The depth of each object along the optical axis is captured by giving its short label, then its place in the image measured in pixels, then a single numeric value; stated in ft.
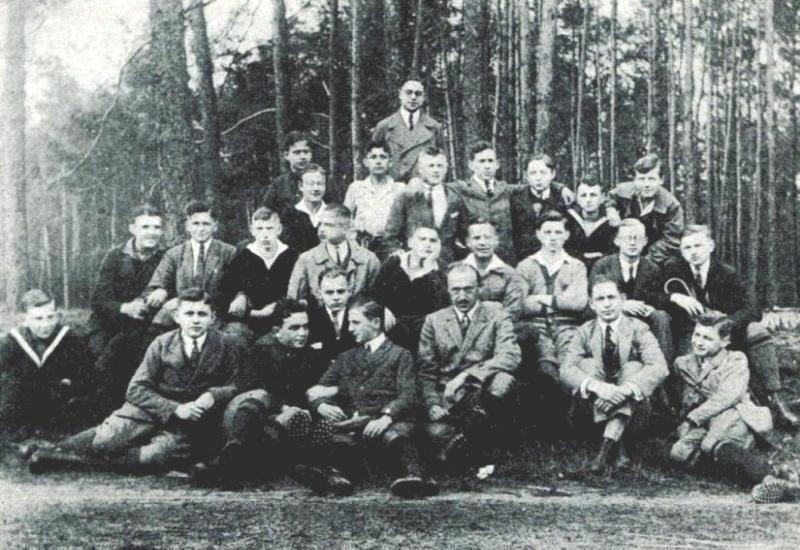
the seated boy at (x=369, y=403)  12.16
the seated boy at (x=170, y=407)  12.72
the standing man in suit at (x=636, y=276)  14.57
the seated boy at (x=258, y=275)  14.89
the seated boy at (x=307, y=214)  16.51
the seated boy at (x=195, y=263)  15.39
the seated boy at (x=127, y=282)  15.11
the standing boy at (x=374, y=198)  17.37
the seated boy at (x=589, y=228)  16.62
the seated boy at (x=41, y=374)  13.97
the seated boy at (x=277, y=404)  12.38
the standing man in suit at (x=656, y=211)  16.69
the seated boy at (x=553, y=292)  14.60
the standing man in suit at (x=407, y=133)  18.56
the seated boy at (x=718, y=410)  12.55
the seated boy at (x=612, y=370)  12.97
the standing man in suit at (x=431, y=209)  16.34
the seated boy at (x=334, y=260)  14.71
